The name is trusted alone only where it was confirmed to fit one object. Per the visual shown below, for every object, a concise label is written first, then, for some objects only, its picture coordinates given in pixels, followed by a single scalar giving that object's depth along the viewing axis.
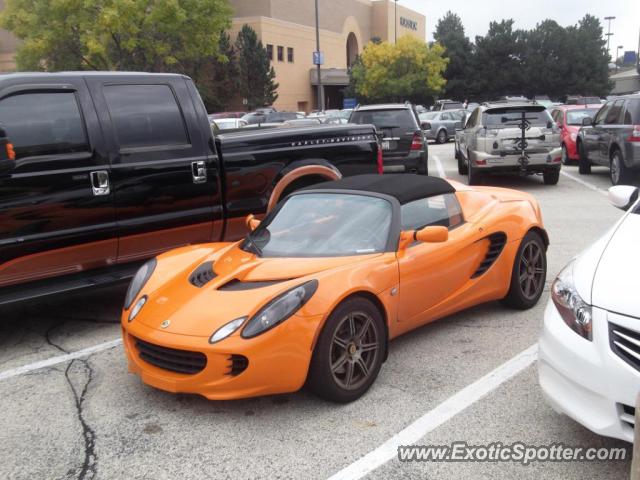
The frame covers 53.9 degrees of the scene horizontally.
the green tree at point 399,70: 54.84
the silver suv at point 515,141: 12.60
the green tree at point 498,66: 72.50
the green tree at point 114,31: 31.86
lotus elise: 3.57
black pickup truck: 4.94
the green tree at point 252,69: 56.31
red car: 17.08
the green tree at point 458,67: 72.81
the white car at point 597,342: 2.75
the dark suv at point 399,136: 12.77
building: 60.44
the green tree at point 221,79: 54.84
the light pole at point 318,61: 38.25
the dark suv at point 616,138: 11.88
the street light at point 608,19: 82.26
